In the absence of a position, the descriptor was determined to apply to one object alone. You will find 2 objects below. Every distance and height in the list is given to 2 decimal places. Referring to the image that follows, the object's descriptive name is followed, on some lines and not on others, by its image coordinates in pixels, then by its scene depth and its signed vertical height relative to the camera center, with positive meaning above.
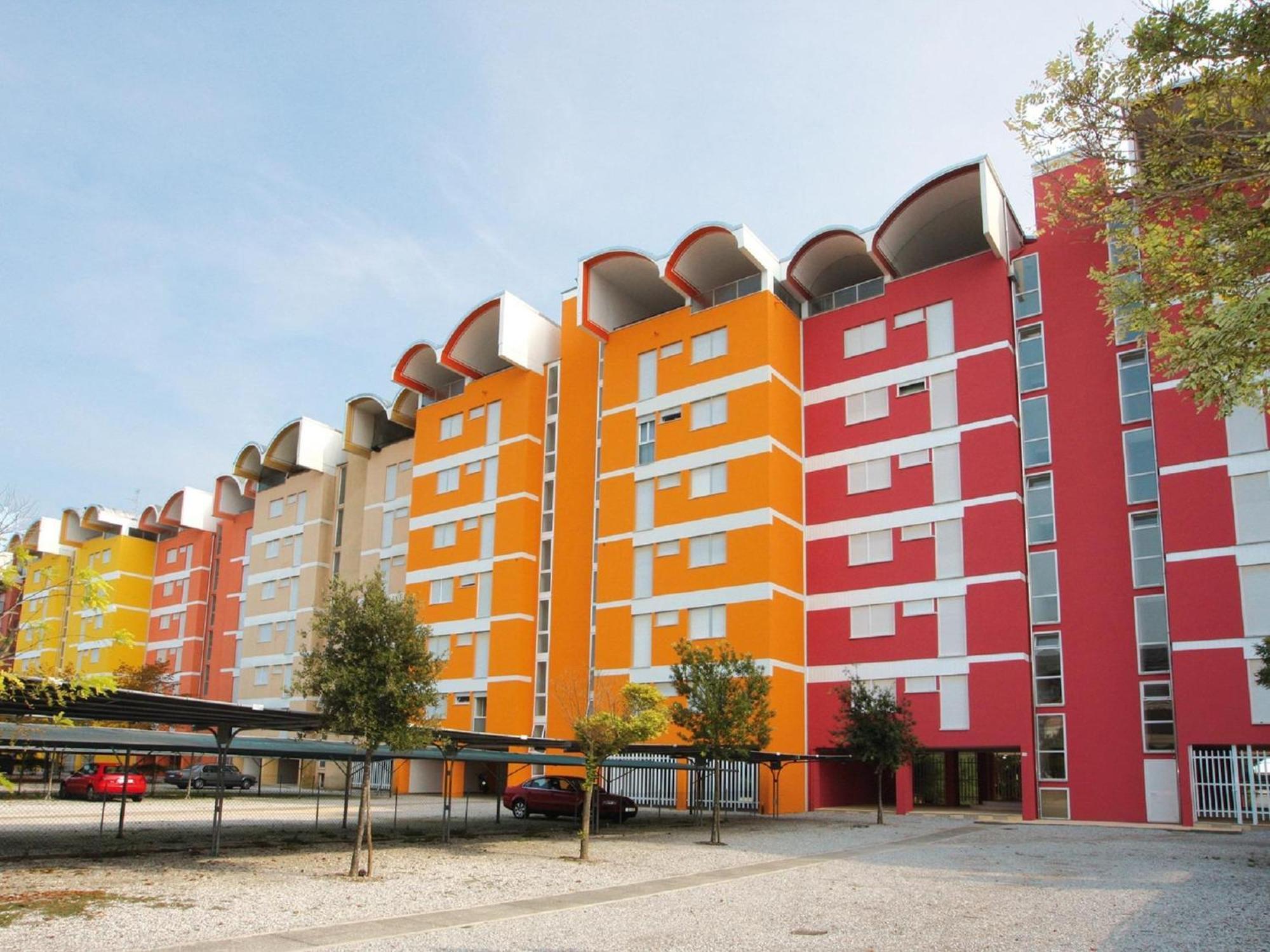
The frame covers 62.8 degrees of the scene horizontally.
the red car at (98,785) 39.88 -3.43
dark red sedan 32.78 -3.12
